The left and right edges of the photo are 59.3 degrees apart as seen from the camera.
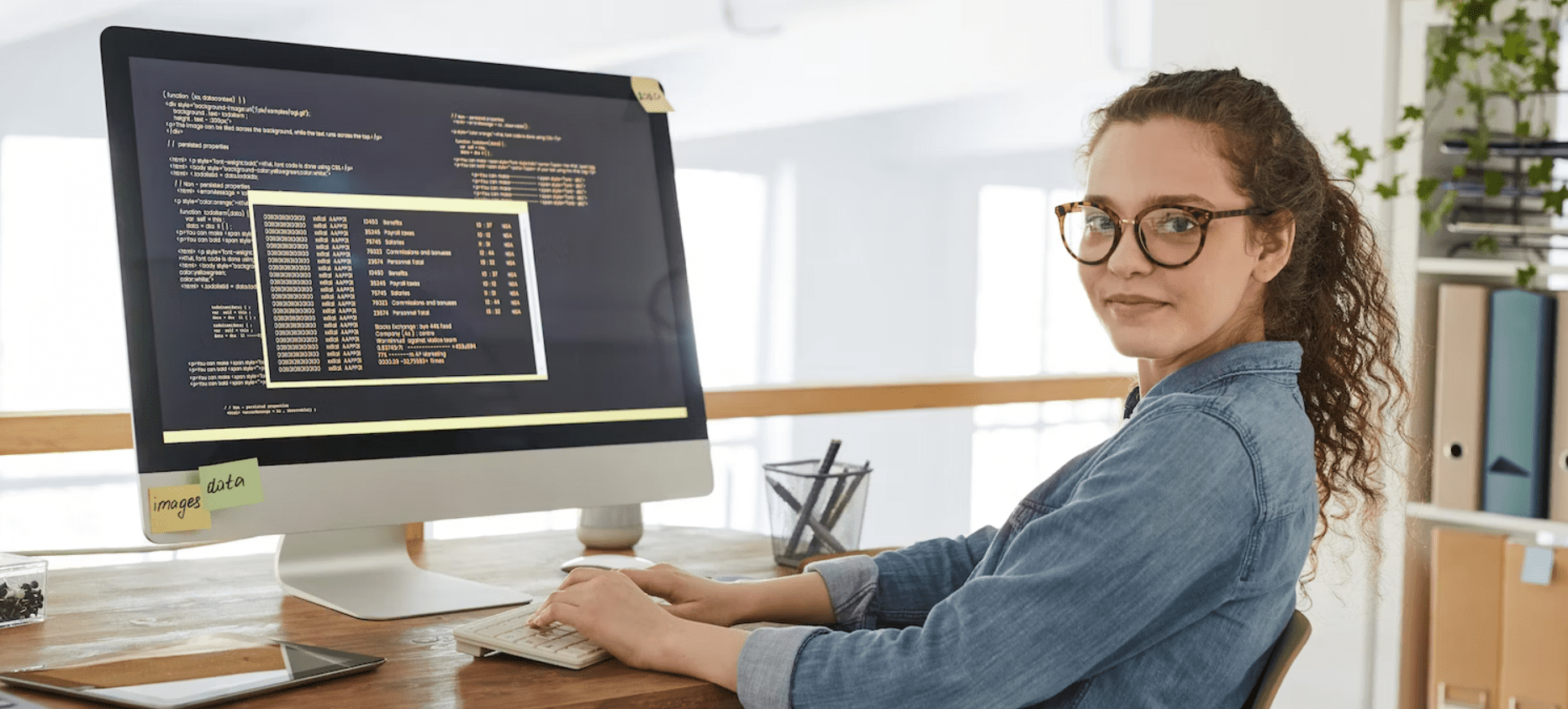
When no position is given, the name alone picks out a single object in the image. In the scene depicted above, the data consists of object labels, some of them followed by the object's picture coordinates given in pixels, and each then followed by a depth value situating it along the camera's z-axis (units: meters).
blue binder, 2.11
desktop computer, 1.18
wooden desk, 0.99
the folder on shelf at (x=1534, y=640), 2.05
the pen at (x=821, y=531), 1.53
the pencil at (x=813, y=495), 1.52
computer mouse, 1.43
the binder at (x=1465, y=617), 2.14
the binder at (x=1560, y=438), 2.10
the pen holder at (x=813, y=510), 1.52
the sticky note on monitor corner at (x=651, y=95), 1.47
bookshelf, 2.26
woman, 0.94
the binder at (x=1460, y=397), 2.17
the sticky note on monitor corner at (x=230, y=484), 1.16
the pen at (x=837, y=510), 1.55
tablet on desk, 0.94
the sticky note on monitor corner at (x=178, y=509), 1.14
